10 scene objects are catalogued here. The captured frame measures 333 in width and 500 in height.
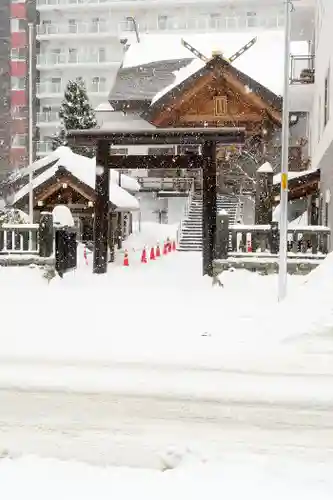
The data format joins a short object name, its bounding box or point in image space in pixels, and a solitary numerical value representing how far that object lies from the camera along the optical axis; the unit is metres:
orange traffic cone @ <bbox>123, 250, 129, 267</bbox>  21.80
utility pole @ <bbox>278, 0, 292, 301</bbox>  12.31
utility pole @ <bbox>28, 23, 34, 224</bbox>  25.81
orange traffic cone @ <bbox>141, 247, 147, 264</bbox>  22.88
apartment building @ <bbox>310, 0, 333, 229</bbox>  17.00
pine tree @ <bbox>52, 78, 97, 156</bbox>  44.50
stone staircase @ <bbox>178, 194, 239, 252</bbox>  28.85
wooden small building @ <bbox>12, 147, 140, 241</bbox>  26.17
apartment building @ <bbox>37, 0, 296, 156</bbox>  55.41
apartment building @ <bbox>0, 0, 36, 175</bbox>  57.12
